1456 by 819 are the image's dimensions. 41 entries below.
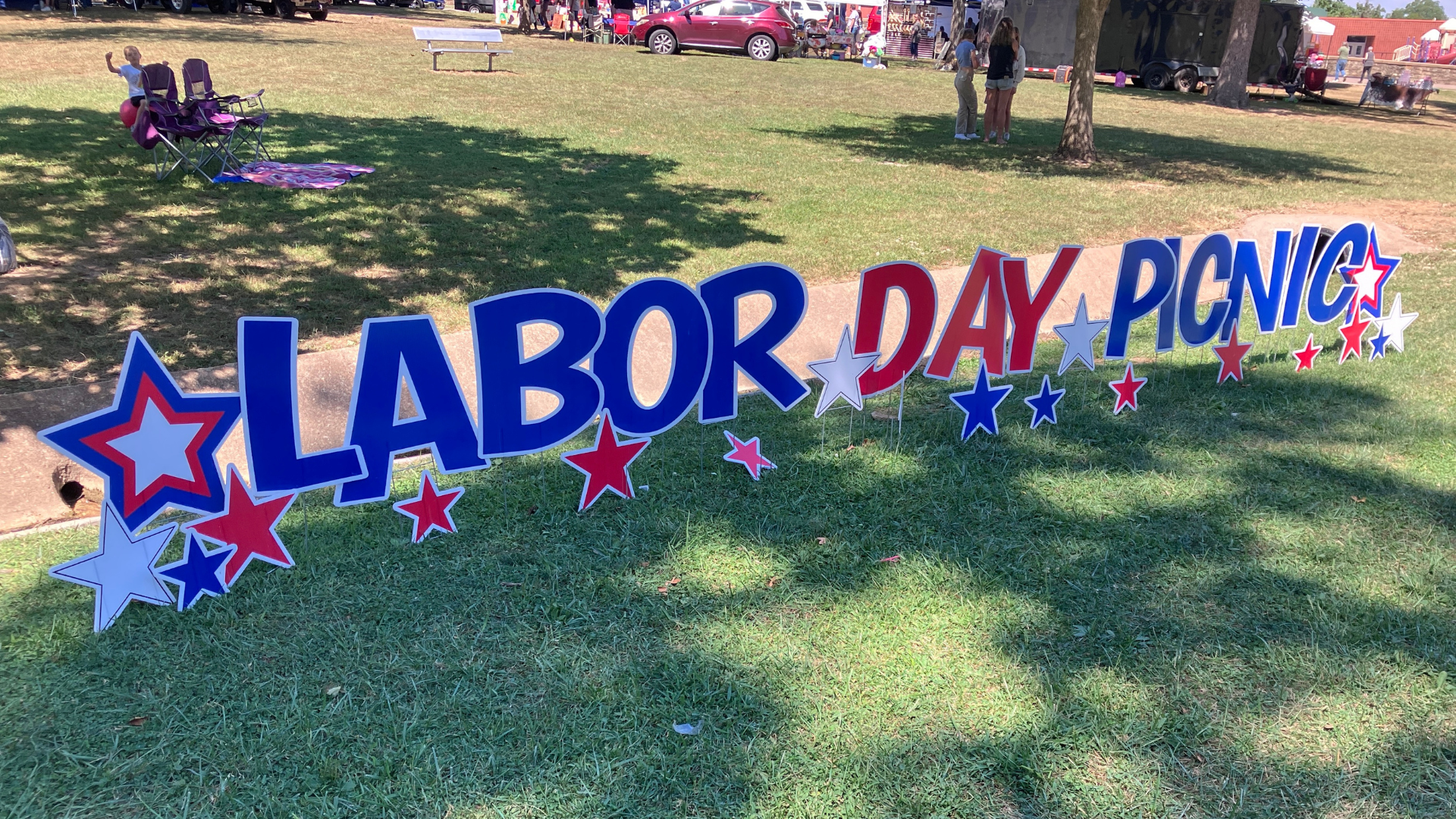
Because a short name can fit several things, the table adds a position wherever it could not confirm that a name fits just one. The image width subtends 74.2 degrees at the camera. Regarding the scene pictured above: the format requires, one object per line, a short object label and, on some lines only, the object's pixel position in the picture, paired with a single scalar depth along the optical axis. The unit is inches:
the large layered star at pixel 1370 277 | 229.8
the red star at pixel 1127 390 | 199.8
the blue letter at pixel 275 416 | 123.9
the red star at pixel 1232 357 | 215.3
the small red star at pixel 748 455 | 165.2
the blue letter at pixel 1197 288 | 202.1
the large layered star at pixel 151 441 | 115.4
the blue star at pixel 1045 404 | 190.7
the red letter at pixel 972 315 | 181.6
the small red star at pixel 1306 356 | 228.4
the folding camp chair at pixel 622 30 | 1075.5
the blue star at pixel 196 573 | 124.6
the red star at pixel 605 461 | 153.5
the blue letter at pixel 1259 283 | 211.5
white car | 1453.0
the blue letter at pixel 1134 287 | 194.2
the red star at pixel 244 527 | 127.3
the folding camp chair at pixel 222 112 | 382.6
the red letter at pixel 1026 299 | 185.9
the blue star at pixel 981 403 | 182.9
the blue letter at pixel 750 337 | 157.8
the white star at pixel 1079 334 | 191.9
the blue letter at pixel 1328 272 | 222.5
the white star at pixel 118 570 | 117.4
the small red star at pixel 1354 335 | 235.0
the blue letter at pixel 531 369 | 140.9
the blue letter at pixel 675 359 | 150.5
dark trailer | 1064.2
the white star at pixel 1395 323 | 238.2
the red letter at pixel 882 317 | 171.5
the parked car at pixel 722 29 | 1008.2
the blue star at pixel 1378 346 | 239.8
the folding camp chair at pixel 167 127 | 356.2
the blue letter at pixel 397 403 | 133.7
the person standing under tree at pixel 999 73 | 538.6
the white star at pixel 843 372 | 171.9
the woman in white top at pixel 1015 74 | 545.6
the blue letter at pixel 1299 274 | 219.8
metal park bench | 746.2
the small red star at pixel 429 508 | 142.3
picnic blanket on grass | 366.6
